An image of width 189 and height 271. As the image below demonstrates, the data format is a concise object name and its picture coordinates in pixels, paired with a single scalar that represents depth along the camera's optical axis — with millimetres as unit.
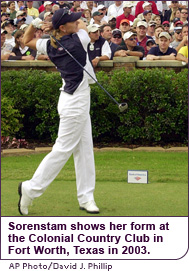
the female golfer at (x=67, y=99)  10566
